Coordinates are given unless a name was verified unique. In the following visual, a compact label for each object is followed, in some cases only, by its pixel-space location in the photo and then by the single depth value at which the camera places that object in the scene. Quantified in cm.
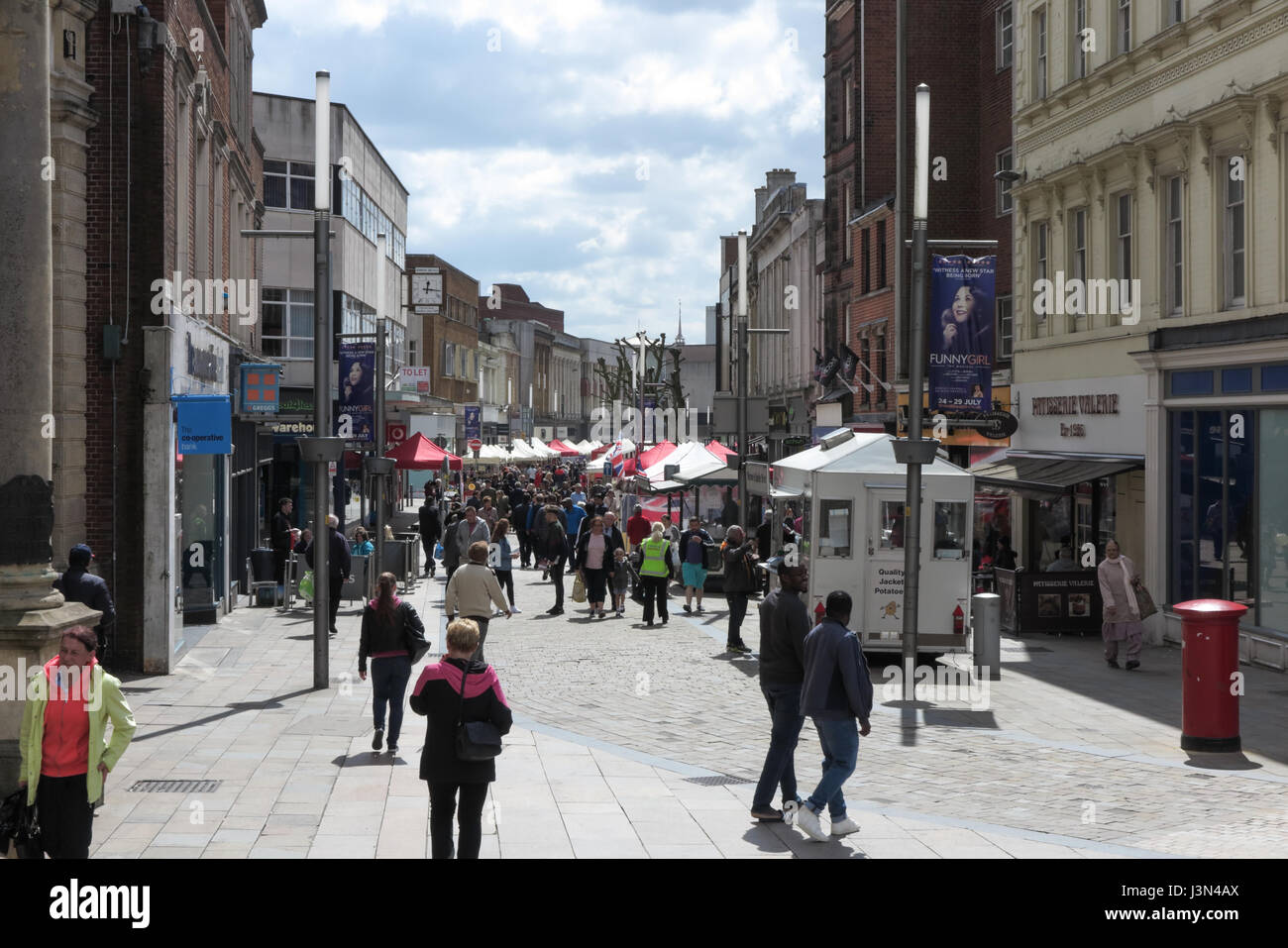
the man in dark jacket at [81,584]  1372
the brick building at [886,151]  3706
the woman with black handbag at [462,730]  829
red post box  1329
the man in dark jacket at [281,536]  2595
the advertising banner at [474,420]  5075
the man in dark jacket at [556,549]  2522
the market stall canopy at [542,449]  6247
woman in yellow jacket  768
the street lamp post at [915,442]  1645
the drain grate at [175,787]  1117
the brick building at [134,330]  1730
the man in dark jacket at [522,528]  3659
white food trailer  1850
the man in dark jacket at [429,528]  3294
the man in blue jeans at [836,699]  984
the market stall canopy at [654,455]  3862
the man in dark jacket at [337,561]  2108
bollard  1698
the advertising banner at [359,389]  2862
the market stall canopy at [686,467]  3322
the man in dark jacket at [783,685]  1035
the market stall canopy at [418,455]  3253
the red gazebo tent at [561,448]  6744
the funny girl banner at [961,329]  2095
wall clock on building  4805
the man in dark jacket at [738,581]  2005
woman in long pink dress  1862
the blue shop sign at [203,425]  1816
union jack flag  5354
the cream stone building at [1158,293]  2003
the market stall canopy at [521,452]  5732
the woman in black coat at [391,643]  1246
